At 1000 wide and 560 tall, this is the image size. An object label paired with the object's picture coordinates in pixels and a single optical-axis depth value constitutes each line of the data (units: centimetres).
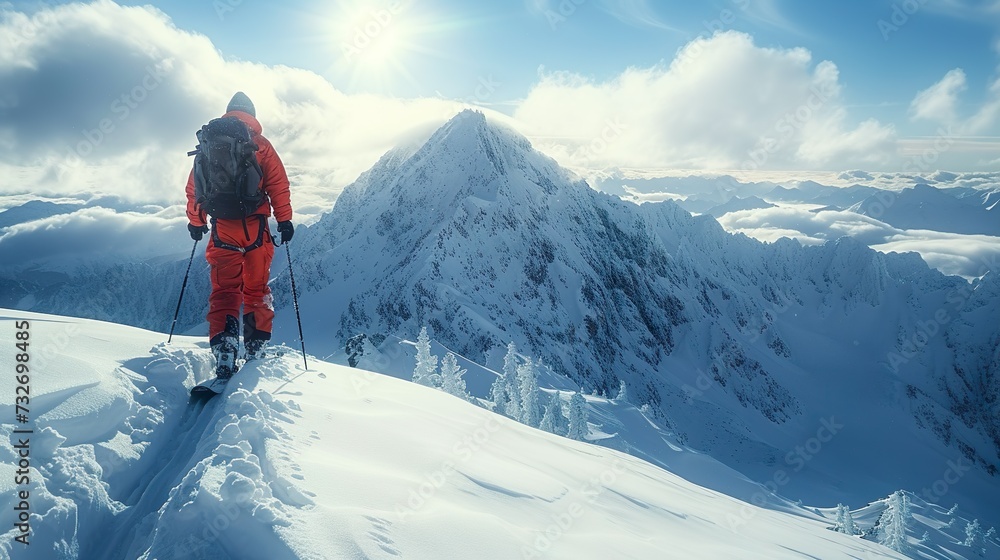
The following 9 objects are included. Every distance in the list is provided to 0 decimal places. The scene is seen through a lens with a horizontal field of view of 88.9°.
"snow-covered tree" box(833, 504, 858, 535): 4650
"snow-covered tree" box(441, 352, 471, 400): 3244
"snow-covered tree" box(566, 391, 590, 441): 3728
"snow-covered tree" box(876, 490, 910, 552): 4959
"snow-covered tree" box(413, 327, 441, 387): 3187
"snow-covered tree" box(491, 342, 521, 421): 3756
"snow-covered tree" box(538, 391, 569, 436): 3653
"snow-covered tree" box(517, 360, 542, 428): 3809
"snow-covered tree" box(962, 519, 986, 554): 6769
